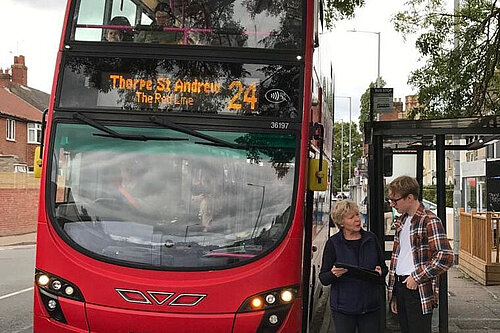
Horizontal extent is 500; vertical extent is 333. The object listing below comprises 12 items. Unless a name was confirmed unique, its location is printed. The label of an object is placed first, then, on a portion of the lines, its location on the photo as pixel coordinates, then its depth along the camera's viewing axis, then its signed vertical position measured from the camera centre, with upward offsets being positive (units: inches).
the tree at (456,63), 627.5 +115.4
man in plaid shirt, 240.7 -20.9
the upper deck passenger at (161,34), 277.1 +58.2
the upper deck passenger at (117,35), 277.6 +57.6
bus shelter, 342.3 +28.2
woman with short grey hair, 247.6 -26.0
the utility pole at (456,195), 713.6 +0.0
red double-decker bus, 248.5 +6.1
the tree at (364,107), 2844.0 +346.9
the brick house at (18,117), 1815.9 +179.5
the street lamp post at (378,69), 2168.8 +371.4
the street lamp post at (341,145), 3777.6 +244.3
